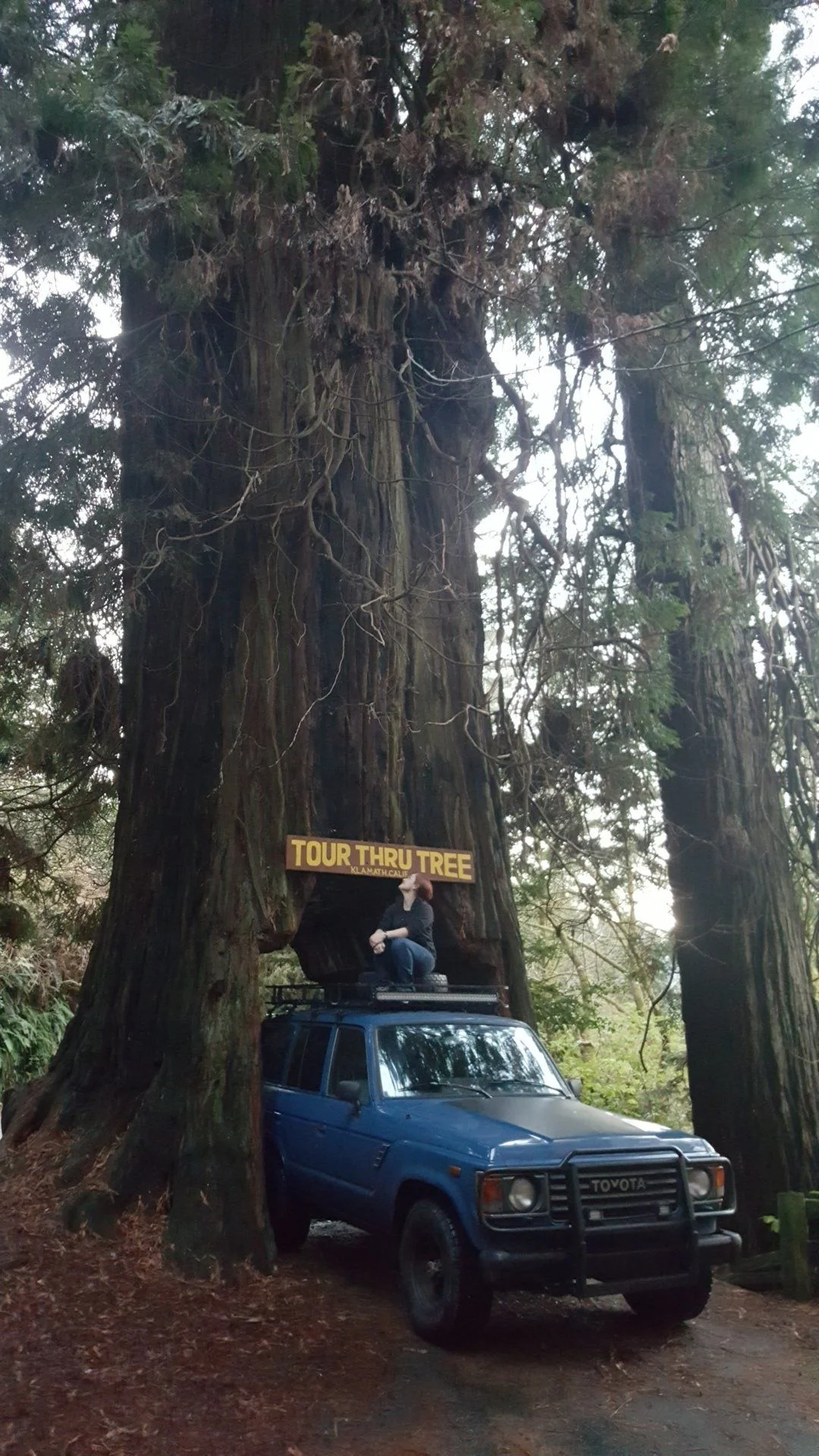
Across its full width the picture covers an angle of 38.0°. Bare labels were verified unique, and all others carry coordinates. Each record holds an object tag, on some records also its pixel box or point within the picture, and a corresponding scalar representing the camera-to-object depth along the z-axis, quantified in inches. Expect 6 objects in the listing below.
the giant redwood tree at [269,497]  353.4
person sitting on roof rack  377.4
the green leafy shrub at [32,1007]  698.8
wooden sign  382.6
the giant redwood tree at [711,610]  399.9
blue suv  260.4
